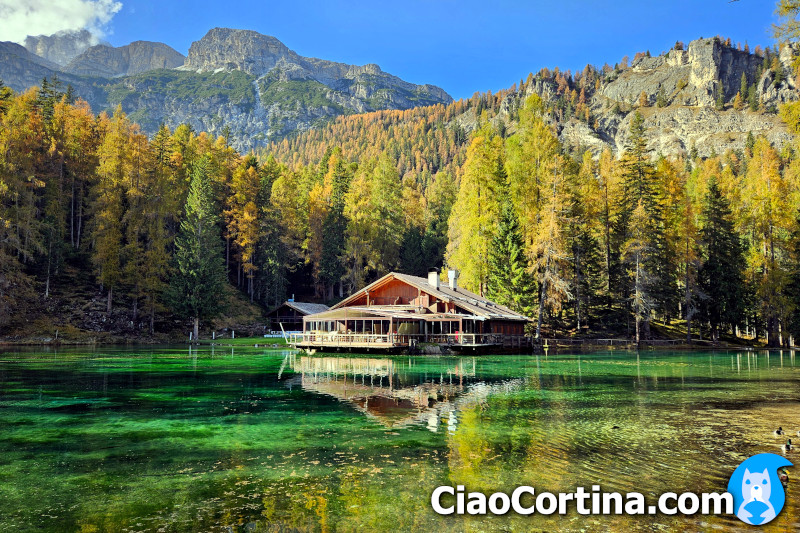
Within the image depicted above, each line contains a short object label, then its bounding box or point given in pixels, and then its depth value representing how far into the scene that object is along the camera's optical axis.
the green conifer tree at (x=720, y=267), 53.72
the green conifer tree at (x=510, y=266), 49.34
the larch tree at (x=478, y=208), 50.25
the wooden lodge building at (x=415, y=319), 41.81
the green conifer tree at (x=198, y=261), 53.66
